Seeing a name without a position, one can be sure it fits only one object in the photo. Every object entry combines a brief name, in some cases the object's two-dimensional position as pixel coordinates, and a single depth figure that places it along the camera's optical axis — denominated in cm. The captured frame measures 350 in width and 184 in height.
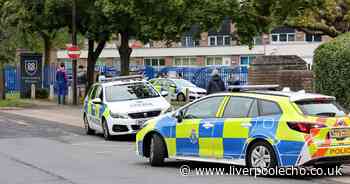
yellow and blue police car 1149
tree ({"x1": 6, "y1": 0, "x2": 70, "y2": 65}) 3572
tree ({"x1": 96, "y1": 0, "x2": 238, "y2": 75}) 2911
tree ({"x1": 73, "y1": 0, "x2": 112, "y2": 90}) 3438
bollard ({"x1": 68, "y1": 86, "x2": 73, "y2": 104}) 4029
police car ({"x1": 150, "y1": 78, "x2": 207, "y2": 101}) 4121
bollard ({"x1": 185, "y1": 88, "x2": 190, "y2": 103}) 3718
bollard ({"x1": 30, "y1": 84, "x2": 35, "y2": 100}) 4125
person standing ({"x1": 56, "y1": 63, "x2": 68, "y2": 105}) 3628
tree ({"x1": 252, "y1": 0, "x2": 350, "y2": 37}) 2798
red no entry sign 3349
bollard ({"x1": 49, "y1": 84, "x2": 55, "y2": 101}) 4199
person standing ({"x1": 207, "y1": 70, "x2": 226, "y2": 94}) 2431
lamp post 3394
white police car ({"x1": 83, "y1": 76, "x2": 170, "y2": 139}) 1994
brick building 7575
